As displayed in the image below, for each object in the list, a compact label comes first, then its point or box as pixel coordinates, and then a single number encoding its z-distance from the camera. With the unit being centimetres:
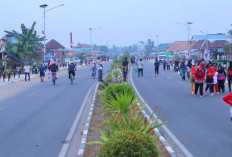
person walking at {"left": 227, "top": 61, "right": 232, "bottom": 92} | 1850
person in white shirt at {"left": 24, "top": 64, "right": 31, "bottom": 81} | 3225
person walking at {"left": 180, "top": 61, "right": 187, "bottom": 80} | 2970
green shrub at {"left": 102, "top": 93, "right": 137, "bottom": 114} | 1059
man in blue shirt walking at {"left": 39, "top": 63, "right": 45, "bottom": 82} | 3135
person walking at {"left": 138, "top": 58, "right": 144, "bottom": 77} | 3451
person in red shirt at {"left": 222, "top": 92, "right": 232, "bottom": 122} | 853
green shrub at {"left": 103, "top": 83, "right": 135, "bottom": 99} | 1352
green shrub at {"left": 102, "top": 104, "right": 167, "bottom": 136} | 742
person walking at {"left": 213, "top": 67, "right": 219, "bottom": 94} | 1866
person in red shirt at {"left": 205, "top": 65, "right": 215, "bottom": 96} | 1854
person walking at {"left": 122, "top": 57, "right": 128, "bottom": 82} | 2775
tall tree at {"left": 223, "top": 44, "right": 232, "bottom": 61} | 5245
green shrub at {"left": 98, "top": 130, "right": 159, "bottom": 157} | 543
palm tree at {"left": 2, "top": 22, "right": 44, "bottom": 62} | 4181
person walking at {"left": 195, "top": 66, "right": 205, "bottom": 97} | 1759
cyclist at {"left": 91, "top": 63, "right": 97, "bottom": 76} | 3497
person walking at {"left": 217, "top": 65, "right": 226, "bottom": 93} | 1889
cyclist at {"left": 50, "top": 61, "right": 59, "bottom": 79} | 2694
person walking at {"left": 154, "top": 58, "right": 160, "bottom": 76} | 3424
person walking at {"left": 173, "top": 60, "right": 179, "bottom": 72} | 4261
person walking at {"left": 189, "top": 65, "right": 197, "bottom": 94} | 1815
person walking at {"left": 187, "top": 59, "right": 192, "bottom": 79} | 2838
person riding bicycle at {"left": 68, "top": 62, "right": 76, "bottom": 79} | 2673
